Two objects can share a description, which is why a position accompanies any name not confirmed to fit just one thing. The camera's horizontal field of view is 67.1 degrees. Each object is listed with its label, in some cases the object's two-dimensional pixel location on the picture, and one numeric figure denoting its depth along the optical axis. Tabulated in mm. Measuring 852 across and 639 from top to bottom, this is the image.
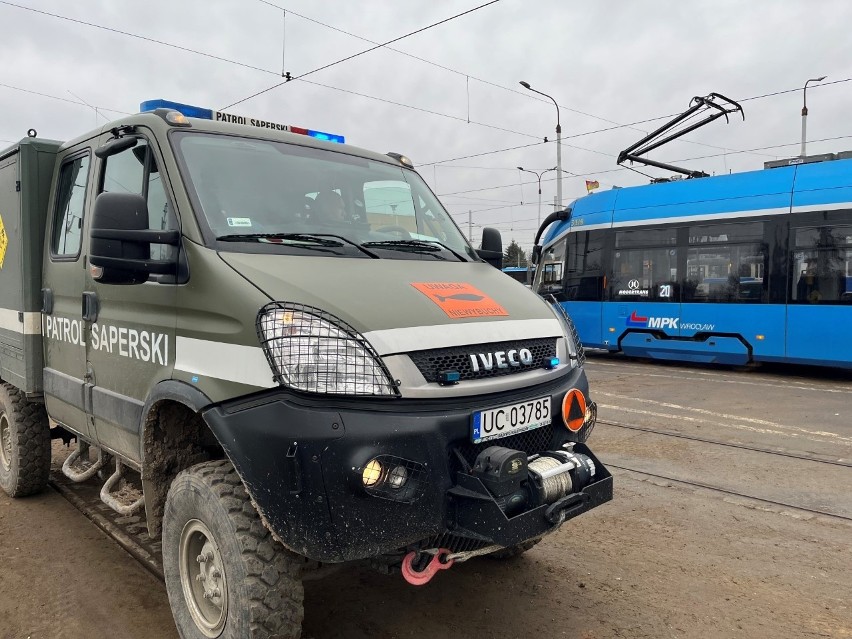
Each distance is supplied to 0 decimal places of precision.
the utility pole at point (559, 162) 25047
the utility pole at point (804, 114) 20897
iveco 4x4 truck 2322
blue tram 10422
